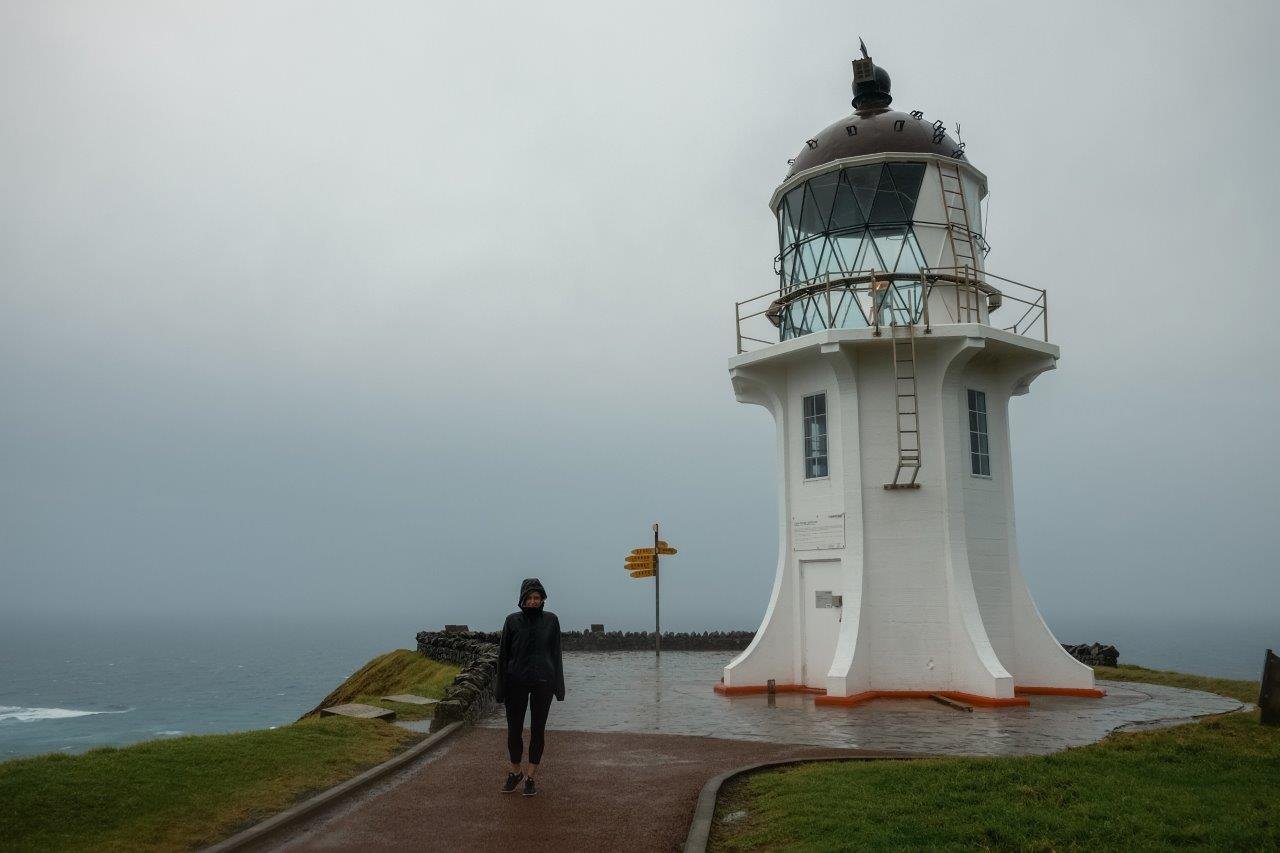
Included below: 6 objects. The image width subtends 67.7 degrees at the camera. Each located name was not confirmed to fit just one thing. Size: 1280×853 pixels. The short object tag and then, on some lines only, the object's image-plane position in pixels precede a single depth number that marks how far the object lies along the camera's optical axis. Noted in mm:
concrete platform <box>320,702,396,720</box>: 14781
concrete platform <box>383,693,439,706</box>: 17328
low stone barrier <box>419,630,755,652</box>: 31594
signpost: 27062
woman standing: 9641
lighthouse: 18312
